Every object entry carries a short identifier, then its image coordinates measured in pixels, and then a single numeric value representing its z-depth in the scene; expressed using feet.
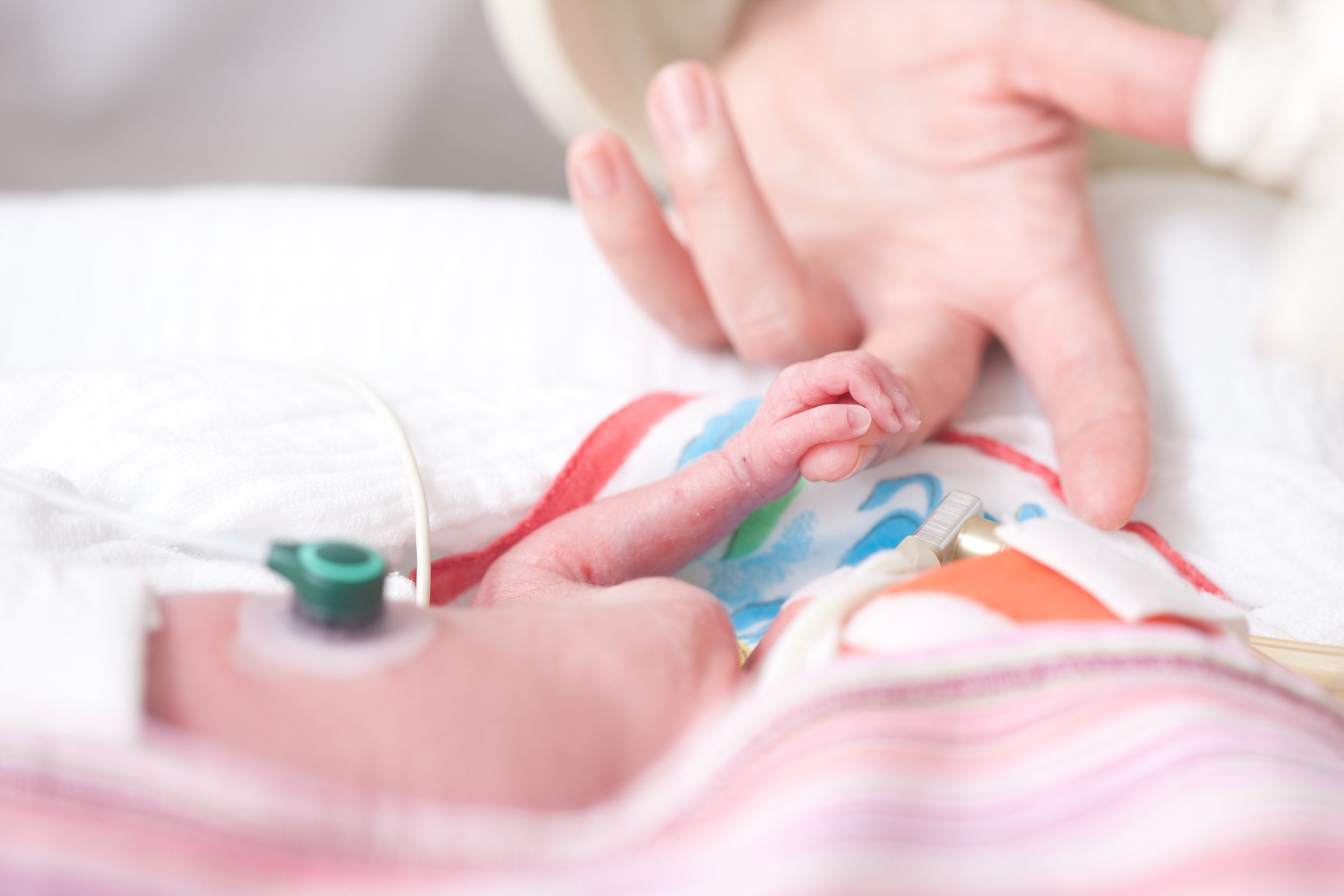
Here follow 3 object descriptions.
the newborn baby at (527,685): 1.73
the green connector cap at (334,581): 1.76
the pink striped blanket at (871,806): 1.70
